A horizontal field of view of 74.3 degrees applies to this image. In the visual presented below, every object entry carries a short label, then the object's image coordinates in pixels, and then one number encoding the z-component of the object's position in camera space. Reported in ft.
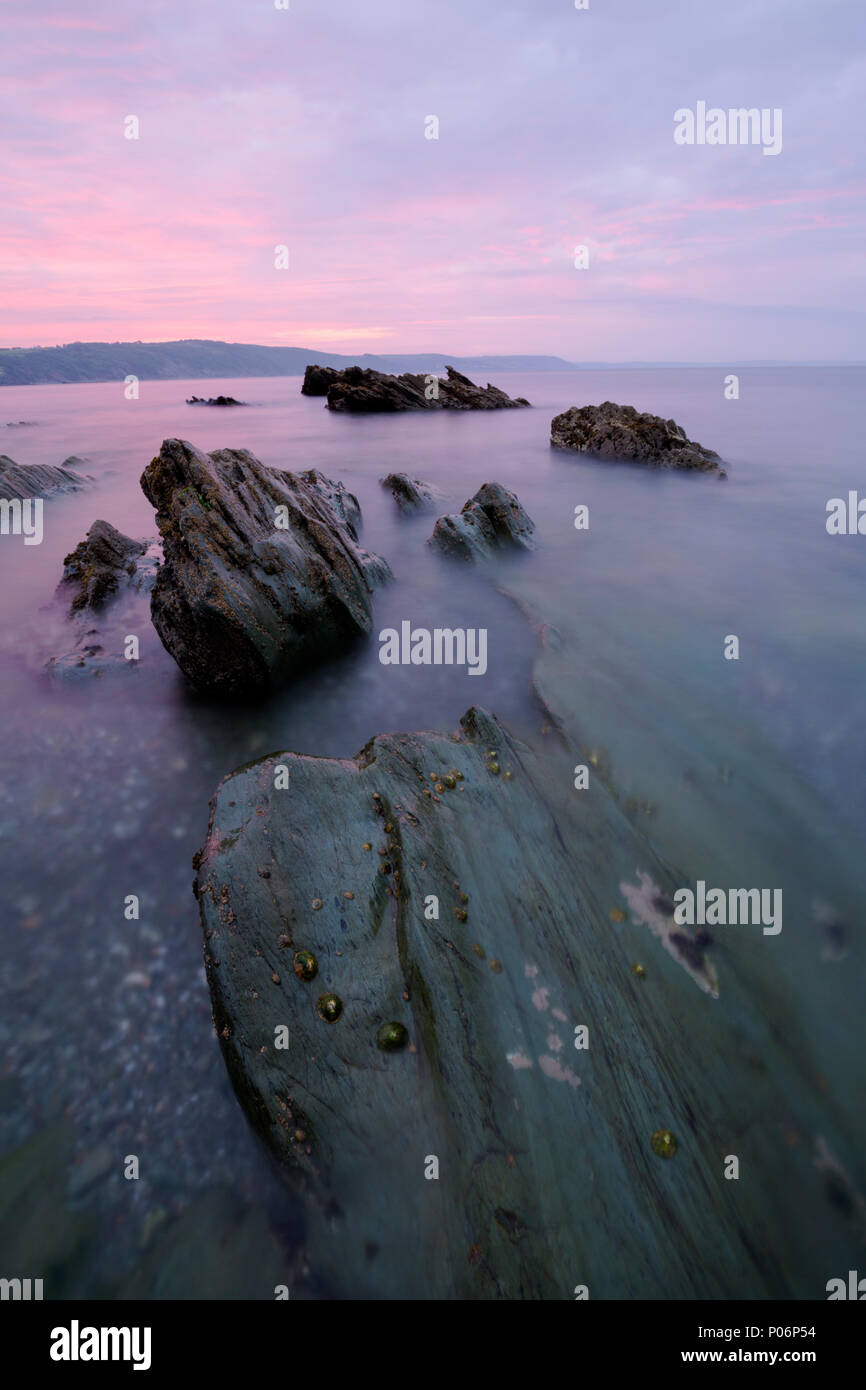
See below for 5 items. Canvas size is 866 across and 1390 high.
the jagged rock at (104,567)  45.11
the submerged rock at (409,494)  76.63
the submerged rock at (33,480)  83.15
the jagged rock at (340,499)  60.34
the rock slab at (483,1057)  12.35
